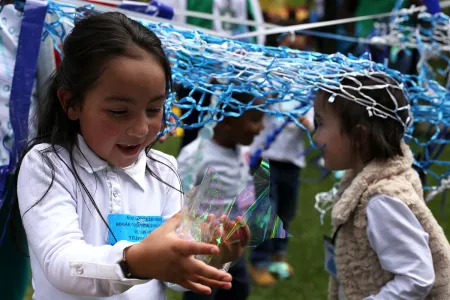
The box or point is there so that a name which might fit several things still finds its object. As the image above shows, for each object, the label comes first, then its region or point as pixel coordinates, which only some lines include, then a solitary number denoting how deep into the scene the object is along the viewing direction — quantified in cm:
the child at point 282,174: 446
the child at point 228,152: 363
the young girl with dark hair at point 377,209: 224
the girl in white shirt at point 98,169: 142
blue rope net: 220
